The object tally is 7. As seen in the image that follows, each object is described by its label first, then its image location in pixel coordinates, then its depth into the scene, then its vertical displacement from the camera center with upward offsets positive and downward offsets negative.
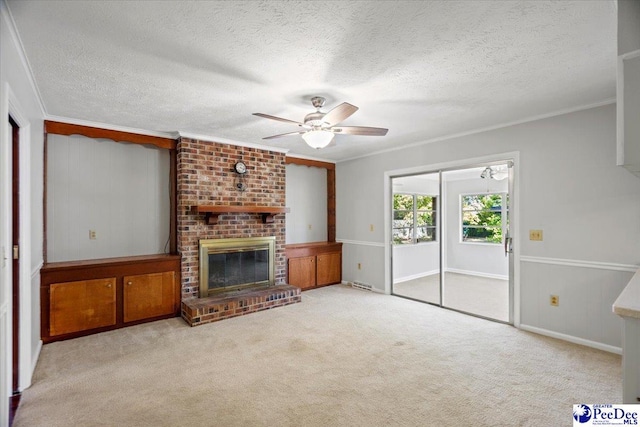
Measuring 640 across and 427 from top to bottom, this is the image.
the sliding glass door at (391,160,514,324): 5.36 -0.40
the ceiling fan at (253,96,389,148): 2.74 +0.81
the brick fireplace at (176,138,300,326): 4.08 +0.12
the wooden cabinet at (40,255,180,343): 3.21 -0.88
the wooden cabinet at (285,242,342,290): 5.23 -0.86
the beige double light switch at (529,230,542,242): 3.46 -0.22
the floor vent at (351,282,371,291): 5.43 -1.25
